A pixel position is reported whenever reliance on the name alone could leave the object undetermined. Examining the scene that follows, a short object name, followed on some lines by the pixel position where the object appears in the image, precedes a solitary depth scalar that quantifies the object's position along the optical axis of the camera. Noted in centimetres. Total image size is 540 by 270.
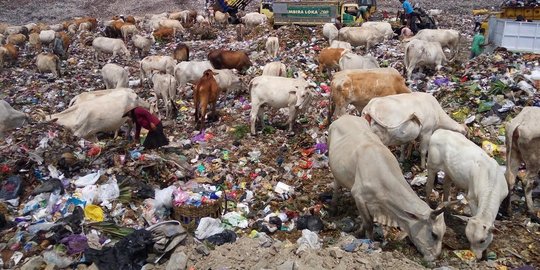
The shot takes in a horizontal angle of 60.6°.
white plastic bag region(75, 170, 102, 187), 772
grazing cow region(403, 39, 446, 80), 1349
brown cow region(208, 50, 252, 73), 1512
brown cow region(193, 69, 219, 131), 1093
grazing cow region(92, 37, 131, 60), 1972
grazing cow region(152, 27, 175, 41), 2386
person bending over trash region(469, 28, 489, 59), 1481
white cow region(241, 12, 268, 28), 2552
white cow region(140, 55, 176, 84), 1484
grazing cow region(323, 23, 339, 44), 1890
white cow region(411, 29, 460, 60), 1667
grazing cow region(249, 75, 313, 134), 1039
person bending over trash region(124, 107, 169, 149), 920
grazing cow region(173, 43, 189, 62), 1717
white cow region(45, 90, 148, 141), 953
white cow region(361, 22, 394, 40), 1951
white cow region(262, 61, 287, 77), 1315
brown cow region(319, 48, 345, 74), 1423
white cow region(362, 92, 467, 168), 759
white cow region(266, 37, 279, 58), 1738
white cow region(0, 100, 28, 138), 989
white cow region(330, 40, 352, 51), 1573
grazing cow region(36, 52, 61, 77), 1631
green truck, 2231
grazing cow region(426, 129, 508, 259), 545
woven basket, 666
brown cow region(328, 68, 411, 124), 975
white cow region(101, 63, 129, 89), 1373
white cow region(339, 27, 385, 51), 1825
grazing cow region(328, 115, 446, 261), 544
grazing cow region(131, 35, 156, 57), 2028
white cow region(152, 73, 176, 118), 1192
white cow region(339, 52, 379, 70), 1318
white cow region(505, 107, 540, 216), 654
